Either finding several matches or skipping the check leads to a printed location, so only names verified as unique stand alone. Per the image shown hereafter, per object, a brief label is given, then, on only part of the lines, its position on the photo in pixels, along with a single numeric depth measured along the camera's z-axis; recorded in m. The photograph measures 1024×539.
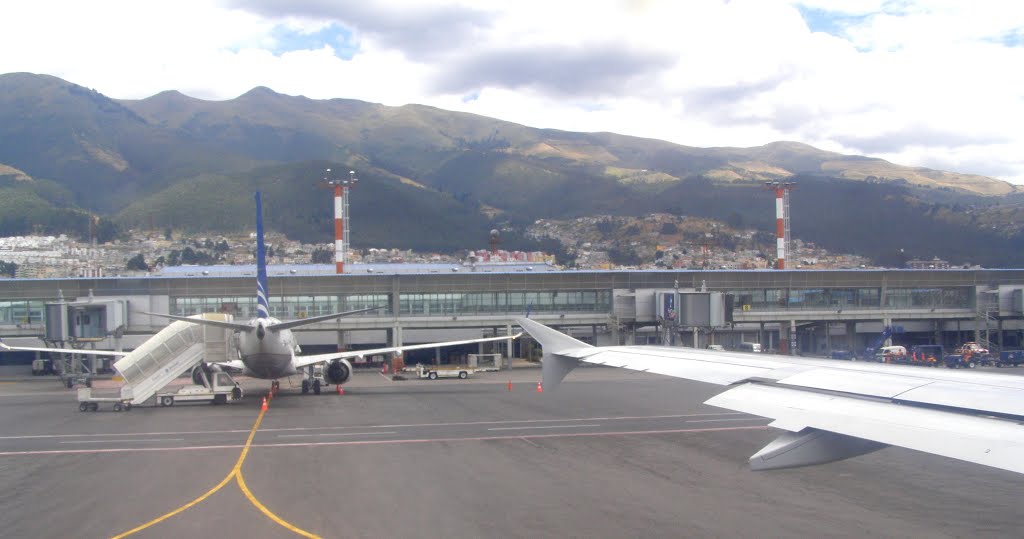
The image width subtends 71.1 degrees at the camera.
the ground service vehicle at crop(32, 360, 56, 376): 53.59
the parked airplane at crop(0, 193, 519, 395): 30.55
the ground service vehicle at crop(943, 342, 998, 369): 47.34
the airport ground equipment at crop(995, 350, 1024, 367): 48.69
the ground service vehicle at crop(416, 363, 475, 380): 47.16
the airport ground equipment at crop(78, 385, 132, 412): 31.16
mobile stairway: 32.22
